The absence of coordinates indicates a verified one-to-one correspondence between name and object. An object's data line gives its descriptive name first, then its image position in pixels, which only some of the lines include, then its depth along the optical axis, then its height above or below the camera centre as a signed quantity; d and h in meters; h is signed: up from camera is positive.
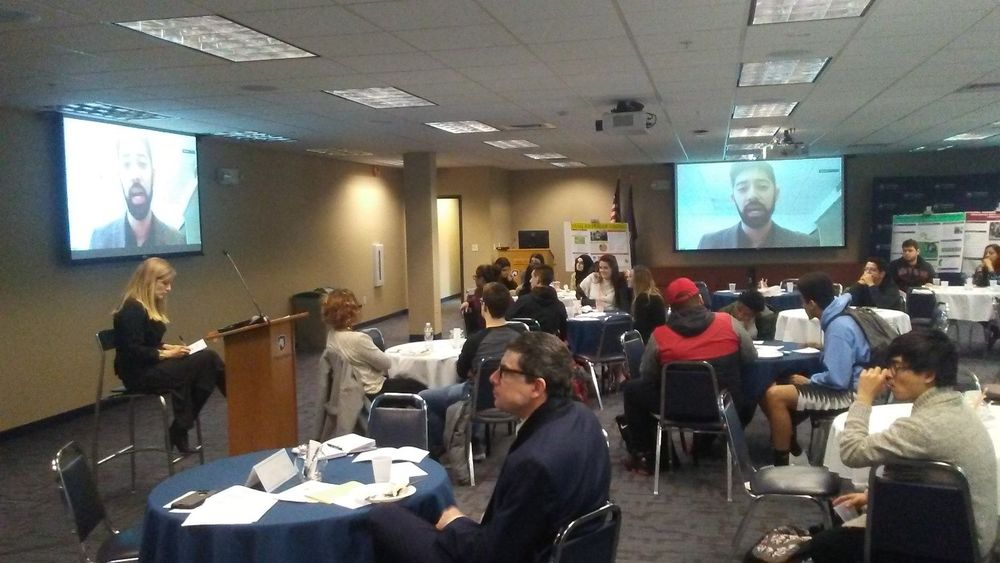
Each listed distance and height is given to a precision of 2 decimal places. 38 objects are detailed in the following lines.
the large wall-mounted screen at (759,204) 14.30 +0.52
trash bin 10.91 -1.17
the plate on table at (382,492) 2.64 -0.87
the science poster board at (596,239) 12.88 -0.05
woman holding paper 4.84 -0.69
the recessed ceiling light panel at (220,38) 4.37 +1.24
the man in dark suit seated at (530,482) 2.12 -0.68
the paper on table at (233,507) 2.47 -0.86
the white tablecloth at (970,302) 8.80 -0.85
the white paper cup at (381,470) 2.81 -0.82
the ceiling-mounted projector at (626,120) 7.16 +1.06
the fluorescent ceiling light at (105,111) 6.83 +1.22
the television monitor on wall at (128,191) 7.21 +0.54
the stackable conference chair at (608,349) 7.03 -1.03
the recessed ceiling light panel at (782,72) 5.98 +1.28
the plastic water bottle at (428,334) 6.39 -0.78
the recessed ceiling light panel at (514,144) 10.74 +1.31
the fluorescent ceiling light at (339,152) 11.03 +1.29
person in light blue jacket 4.56 -0.85
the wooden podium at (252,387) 4.68 -0.86
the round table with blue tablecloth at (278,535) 2.43 -0.92
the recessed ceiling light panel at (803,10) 4.35 +1.25
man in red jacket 4.74 -0.67
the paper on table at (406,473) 2.85 -0.87
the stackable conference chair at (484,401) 4.88 -1.04
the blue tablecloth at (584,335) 7.32 -0.93
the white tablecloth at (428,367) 5.60 -0.91
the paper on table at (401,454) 3.13 -0.87
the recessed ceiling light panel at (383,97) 6.60 +1.26
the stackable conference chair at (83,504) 2.78 -0.96
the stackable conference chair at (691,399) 4.55 -0.97
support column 11.15 -0.02
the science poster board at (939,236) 12.80 -0.13
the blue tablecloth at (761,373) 5.08 -0.92
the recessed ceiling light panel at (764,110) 8.14 +1.32
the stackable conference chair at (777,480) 3.30 -1.08
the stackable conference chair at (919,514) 2.41 -0.90
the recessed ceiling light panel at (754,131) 10.17 +1.35
